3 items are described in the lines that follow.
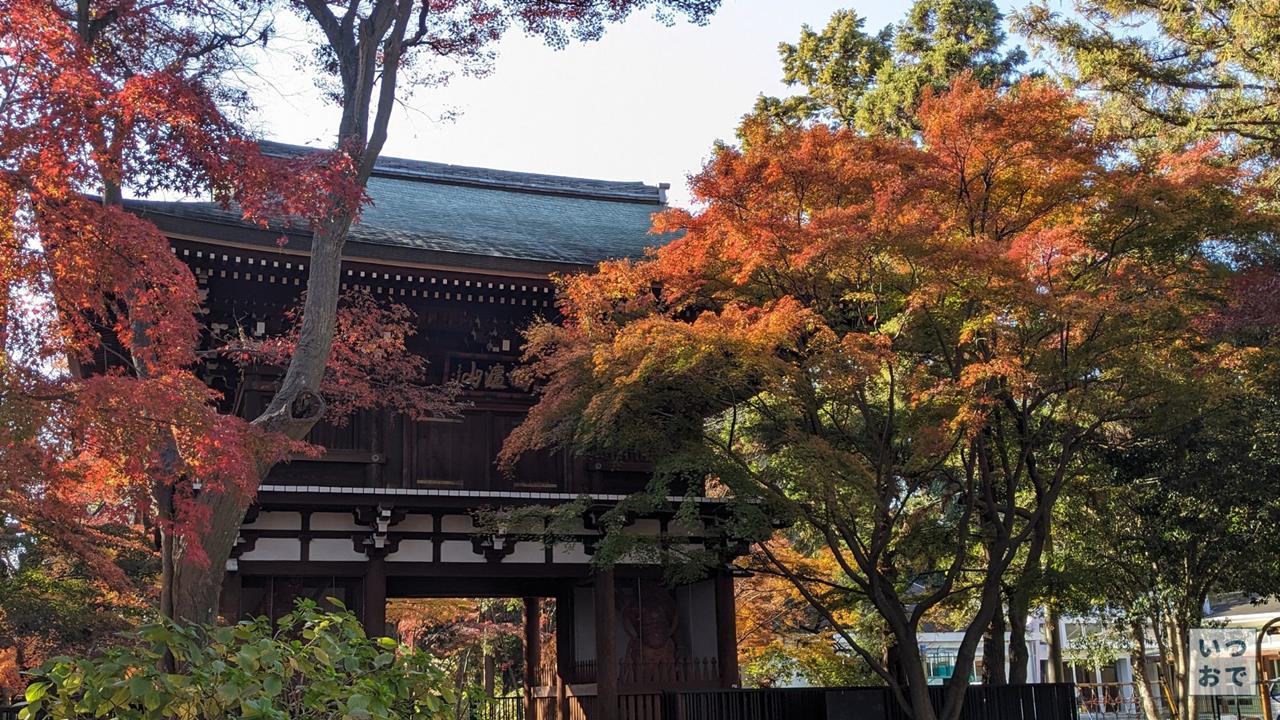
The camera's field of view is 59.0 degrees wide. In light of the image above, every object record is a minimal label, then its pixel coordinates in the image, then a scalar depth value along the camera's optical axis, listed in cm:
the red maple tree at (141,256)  742
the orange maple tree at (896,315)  1077
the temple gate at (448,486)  1204
